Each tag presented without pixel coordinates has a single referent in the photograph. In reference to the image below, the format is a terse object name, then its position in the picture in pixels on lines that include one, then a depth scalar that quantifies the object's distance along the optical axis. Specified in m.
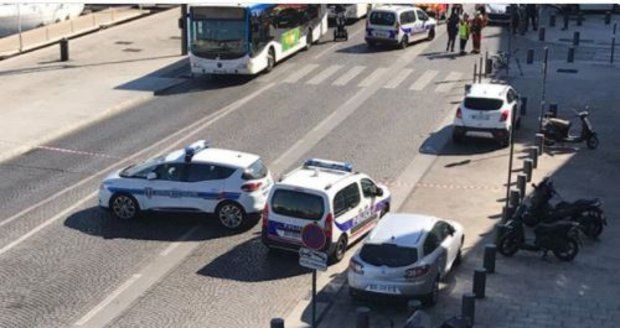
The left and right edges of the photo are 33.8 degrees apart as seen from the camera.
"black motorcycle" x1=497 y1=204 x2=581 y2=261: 19.31
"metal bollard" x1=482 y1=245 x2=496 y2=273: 18.56
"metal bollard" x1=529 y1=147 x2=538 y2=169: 25.58
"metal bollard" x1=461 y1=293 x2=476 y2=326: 16.16
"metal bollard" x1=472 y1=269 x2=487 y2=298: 17.38
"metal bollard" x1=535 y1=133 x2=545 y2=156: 26.88
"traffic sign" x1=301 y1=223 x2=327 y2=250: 15.43
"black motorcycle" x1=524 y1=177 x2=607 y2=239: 20.59
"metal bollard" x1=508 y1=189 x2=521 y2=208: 21.81
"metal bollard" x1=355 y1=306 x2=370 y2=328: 15.64
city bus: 34.72
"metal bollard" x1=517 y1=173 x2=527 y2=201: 23.18
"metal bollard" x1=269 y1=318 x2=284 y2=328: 15.22
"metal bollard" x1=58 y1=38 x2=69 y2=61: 39.53
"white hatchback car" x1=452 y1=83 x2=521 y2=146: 27.50
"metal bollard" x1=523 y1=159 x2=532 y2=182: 24.41
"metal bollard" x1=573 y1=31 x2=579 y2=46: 43.59
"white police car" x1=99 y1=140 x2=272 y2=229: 21.11
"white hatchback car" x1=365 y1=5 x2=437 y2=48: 41.53
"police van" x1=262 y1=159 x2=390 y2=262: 19.05
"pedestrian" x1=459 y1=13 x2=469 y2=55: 40.56
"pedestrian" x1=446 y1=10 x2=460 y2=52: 41.03
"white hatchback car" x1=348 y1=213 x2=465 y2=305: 16.91
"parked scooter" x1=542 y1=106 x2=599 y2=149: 27.67
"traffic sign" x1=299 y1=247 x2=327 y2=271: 15.28
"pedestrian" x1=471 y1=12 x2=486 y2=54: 40.66
